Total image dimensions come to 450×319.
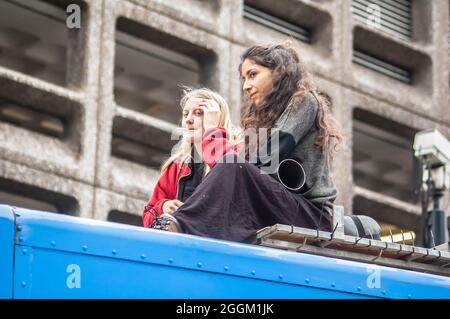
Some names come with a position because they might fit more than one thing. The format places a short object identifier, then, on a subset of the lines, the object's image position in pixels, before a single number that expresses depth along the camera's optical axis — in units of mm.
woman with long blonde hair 11559
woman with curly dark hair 10257
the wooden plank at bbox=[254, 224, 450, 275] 9968
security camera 26492
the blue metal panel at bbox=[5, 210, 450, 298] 8642
